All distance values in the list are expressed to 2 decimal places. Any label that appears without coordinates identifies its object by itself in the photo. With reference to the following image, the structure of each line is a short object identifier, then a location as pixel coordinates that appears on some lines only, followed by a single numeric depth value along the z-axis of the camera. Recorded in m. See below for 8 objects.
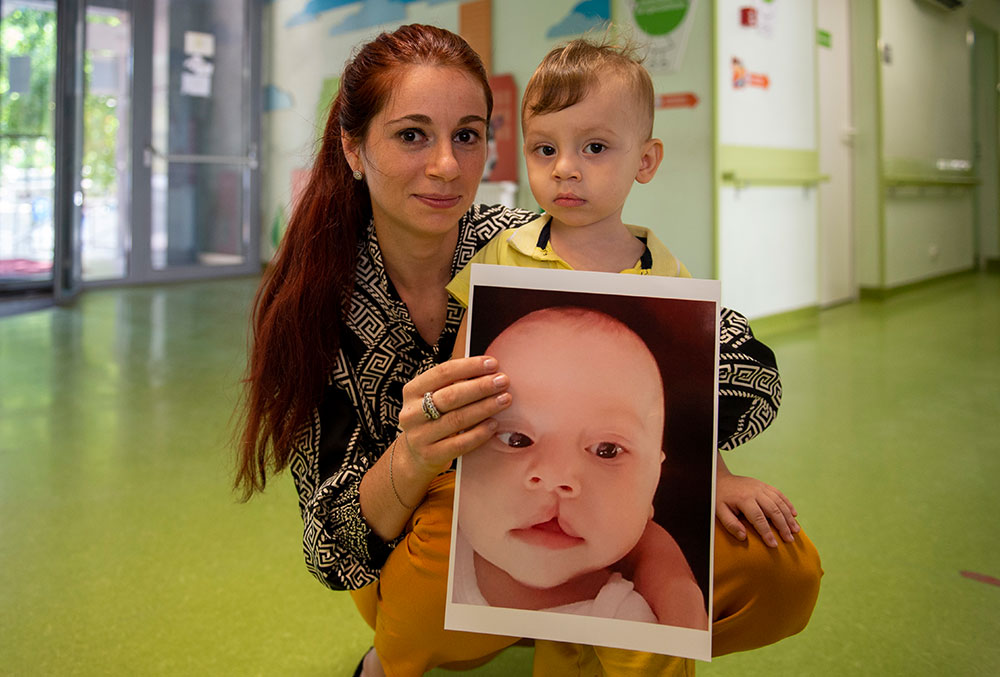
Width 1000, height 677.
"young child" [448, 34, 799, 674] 1.03
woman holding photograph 1.15
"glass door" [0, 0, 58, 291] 6.31
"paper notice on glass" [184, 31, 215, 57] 7.65
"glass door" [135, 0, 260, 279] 7.54
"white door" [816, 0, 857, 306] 6.00
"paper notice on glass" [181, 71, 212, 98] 7.69
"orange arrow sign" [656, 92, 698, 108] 4.50
